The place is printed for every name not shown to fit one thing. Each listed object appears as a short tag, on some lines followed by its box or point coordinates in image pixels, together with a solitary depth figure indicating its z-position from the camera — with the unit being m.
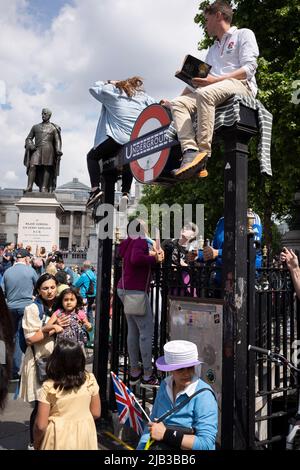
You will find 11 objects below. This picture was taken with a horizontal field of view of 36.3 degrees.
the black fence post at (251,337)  3.79
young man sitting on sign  3.82
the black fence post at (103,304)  5.65
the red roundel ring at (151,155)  4.50
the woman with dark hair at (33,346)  4.44
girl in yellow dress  3.13
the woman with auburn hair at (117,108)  5.42
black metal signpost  3.66
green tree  14.76
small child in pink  4.59
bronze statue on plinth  17.09
